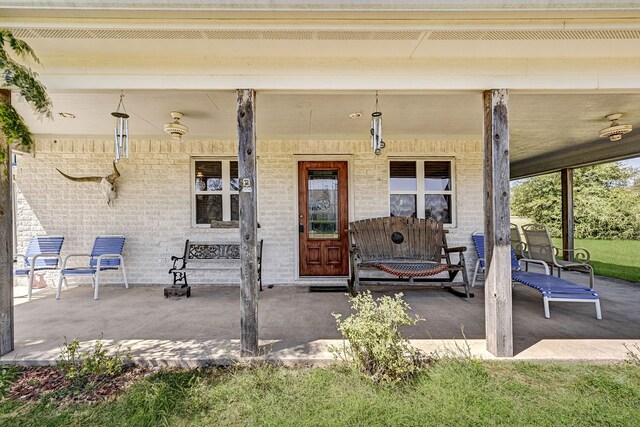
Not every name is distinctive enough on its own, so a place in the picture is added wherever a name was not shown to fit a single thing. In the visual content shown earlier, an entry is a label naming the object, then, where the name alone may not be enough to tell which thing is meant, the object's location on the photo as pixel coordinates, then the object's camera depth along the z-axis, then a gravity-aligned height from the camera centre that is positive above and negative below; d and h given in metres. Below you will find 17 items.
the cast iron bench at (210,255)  4.88 -0.58
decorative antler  5.00 +0.62
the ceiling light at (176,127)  3.83 +1.14
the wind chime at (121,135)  3.05 +0.84
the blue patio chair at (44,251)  4.82 -0.50
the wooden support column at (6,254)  2.64 -0.30
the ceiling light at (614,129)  4.05 +1.14
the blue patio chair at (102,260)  4.27 -0.62
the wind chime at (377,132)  3.00 +0.82
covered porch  2.20 +1.24
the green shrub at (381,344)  2.21 -0.92
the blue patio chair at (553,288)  3.33 -0.80
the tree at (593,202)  12.87 +0.61
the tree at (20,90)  1.99 +0.89
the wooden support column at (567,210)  6.87 +0.13
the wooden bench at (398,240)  4.70 -0.36
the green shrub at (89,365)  2.28 -1.10
